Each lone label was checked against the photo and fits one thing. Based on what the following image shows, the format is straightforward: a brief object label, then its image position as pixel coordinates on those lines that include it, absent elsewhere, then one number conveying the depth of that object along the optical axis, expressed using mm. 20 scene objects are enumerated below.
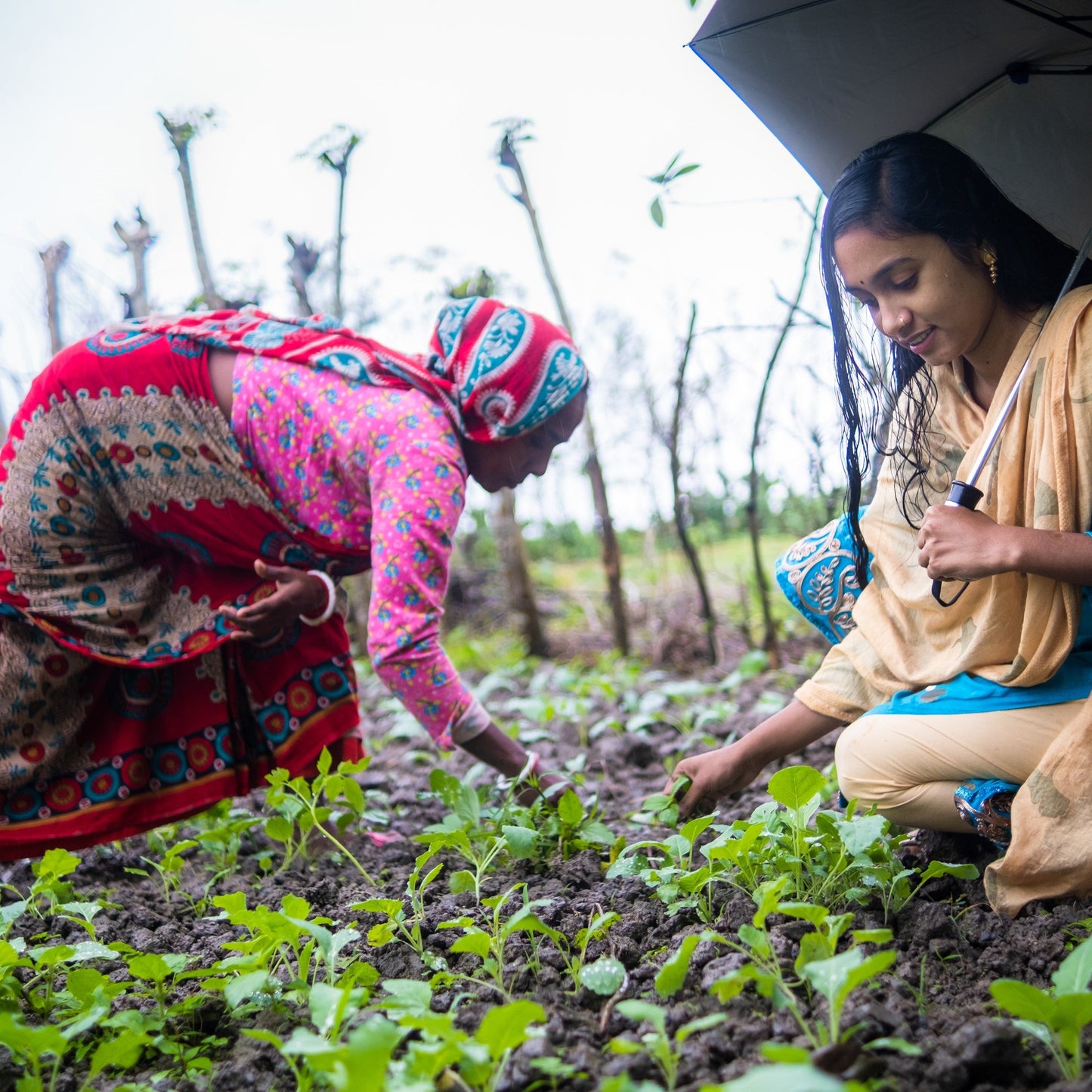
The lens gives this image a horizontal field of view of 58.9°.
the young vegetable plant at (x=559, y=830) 1939
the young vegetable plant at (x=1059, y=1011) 1062
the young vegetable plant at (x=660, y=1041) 1080
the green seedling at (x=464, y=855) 1803
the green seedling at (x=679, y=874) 1599
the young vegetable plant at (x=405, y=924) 1549
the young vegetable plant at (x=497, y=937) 1372
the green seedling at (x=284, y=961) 1355
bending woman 2066
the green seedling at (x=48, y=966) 1498
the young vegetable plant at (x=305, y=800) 2084
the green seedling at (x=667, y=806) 1970
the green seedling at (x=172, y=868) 2105
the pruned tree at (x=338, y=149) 4629
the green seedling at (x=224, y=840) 2230
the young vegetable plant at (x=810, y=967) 1090
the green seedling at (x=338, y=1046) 947
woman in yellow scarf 1604
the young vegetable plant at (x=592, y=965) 1380
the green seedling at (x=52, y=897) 1729
